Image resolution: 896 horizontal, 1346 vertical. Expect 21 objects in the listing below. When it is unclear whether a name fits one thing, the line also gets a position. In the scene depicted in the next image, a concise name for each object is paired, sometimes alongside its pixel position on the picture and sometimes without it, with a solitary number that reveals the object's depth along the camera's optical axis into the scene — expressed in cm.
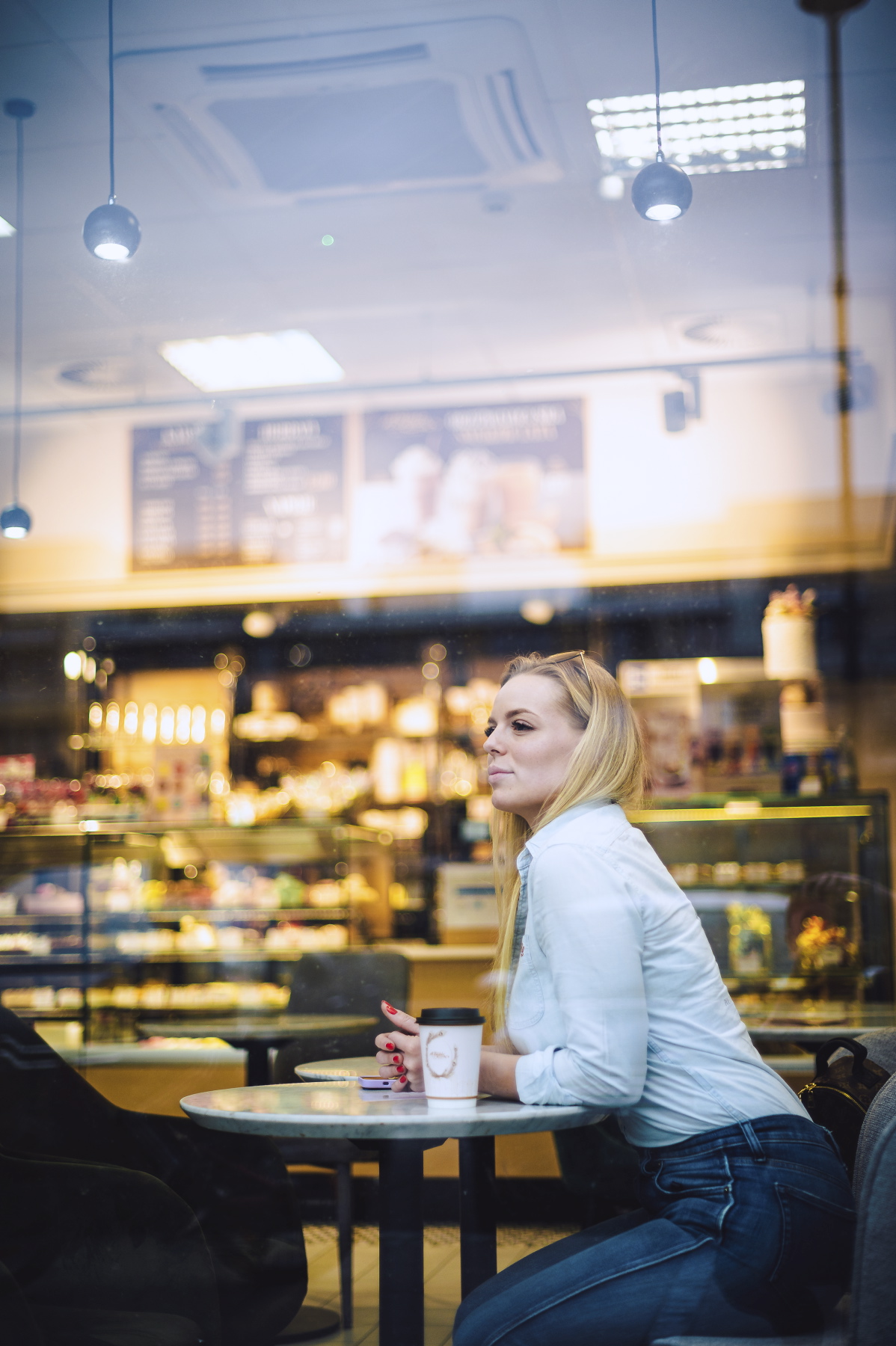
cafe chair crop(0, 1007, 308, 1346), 218
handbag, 189
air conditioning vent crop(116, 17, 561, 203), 304
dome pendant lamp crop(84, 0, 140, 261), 308
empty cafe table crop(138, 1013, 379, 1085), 261
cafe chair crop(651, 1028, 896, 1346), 145
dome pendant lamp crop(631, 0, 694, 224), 313
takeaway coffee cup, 154
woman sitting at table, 151
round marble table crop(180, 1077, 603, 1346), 147
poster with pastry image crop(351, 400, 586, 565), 558
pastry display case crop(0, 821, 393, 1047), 469
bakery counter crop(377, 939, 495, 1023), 478
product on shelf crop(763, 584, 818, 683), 458
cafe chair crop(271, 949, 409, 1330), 224
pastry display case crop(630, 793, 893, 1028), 385
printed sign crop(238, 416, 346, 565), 576
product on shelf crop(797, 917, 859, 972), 388
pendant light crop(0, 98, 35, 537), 312
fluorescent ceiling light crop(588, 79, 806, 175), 314
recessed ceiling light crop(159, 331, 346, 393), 450
